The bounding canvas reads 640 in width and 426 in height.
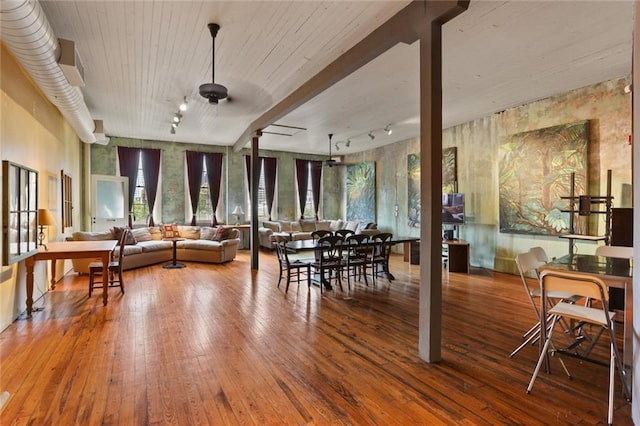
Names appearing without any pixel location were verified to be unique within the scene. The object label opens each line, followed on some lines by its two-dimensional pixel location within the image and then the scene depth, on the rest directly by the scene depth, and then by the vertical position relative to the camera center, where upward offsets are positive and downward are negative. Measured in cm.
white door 897 +25
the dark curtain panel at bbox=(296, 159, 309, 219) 1207 +114
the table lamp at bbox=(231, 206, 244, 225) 1082 -3
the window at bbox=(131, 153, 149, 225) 970 +25
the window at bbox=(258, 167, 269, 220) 1148 +41
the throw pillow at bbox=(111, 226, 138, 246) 750 -55
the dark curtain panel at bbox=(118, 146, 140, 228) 950 +128
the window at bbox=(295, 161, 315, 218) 1225 +41
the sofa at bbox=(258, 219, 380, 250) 1048 -54
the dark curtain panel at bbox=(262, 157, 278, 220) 1148 +115
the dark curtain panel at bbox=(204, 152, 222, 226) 1057 +112
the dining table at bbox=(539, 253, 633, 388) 247 -47
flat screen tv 745 +6
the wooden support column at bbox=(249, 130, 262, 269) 751 +27
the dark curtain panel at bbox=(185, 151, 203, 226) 1030 +100
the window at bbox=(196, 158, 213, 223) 1054 +28
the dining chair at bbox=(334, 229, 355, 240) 630 -39
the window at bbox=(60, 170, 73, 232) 655 +19
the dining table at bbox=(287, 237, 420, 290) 557 -59
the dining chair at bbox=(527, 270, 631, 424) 229 -62
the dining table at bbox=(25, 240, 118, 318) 432 -58
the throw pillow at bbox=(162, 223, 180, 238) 855 -52
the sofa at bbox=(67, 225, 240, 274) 743 -82
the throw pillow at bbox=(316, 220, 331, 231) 1171 -47
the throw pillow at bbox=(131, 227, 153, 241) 854 -59
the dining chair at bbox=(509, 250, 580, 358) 315 -76
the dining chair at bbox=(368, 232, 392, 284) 607 -80
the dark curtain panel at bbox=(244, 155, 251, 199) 1115 +151
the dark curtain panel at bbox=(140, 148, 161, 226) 980 +107
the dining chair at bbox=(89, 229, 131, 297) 526 -94
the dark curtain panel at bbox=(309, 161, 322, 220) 1230 +95
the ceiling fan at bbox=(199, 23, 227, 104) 419 +150
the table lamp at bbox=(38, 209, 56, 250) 466 -10
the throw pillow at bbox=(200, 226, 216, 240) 894 -58
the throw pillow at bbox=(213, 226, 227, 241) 864 -58
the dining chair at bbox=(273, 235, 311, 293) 561 -88
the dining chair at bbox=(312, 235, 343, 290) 556 -80
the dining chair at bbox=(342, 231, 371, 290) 584 -71
